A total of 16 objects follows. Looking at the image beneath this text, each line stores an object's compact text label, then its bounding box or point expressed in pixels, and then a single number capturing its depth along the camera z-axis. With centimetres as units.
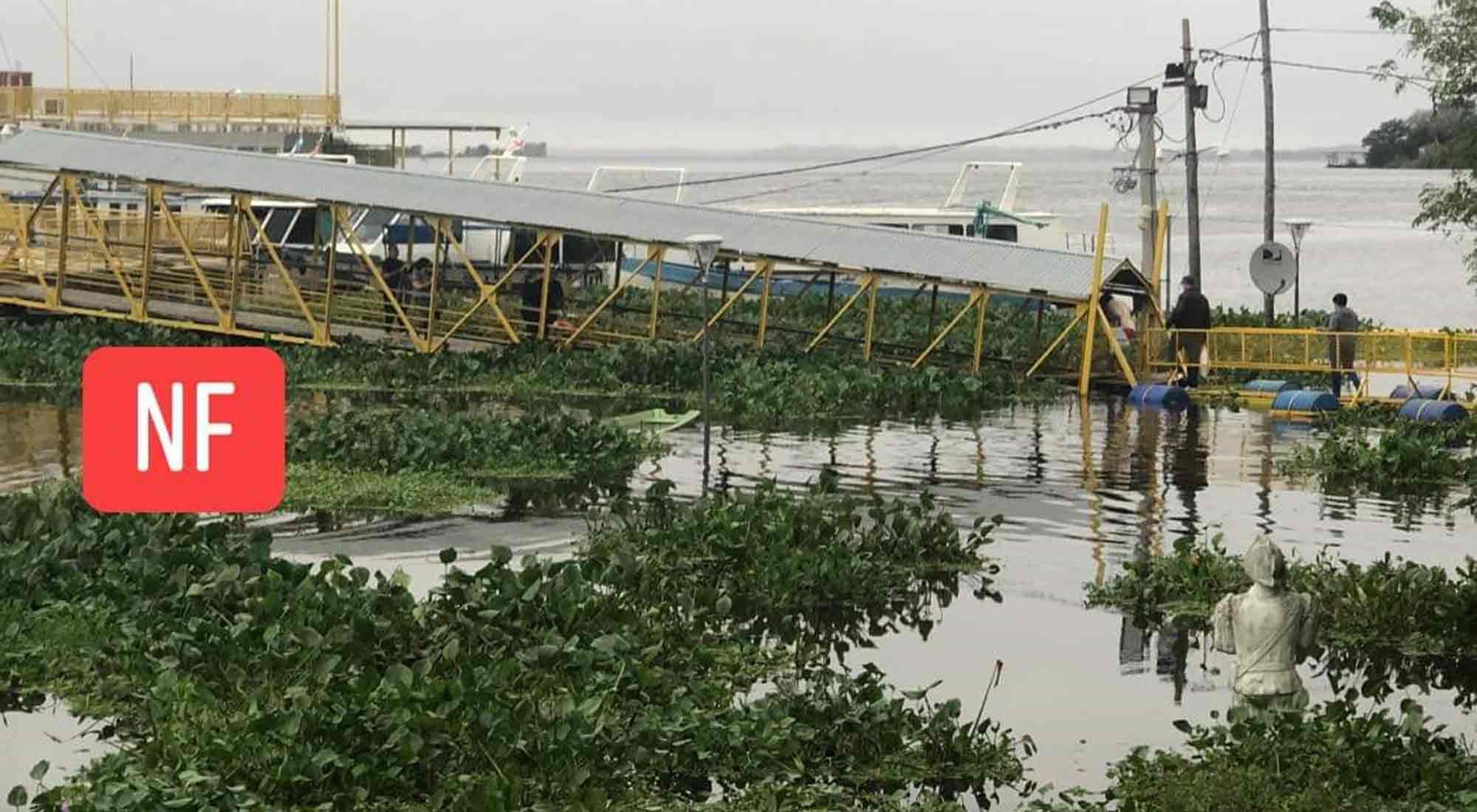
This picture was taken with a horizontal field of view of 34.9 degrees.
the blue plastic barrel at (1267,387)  3850
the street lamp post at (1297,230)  4825
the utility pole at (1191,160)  4991
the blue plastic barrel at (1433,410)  3381
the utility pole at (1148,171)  4303
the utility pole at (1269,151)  5400
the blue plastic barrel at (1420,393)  3688
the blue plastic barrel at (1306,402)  3597
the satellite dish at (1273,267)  4259
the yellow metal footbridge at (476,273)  3891
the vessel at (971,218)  6425
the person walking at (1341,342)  3791
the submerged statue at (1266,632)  1414
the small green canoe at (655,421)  3275
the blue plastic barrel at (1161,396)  3694
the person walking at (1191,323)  3959
